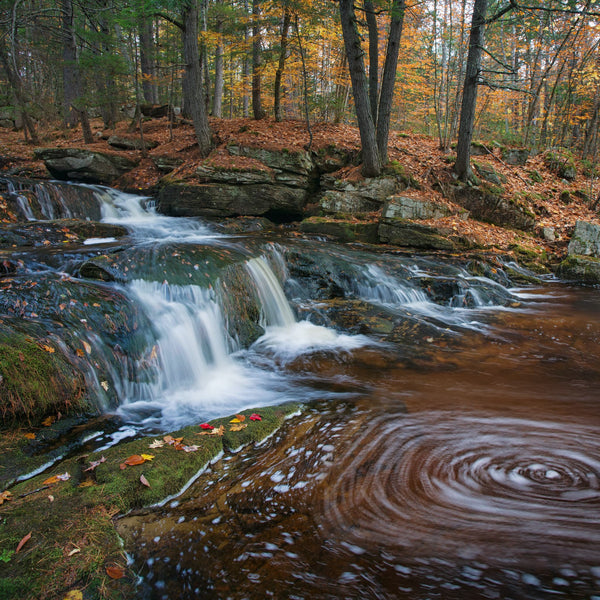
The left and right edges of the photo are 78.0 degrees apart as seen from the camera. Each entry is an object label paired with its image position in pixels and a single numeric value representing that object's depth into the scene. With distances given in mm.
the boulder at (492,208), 11828
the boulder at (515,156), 14336
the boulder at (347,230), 11148
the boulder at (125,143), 14562
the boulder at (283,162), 12305
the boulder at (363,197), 11896
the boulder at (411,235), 10609
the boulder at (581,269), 10156
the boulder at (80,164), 12070
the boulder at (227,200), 11438
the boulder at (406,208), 10922
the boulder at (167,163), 13516
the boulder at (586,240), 10891
